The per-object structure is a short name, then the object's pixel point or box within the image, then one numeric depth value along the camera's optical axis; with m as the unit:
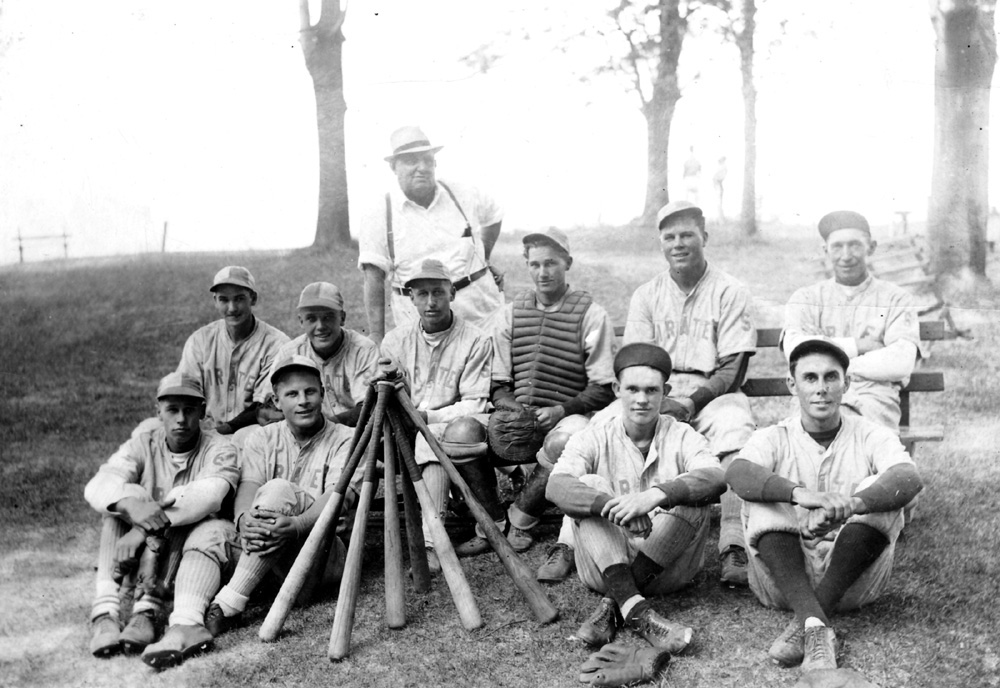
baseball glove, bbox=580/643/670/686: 3.11
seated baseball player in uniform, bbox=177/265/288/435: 5.04
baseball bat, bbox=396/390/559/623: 3.69
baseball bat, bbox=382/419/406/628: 3.71
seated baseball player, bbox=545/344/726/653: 3.39
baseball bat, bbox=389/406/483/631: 3.68
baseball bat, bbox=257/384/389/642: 3.65
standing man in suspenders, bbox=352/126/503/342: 5.18
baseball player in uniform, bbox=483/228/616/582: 4.61
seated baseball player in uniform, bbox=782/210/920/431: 4.40
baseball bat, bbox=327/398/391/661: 3.47
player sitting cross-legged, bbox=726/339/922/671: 3.16
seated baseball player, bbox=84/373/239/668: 3.61
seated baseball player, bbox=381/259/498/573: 4.42
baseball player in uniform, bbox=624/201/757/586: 4.38
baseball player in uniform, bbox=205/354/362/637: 3.79
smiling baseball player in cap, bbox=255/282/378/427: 4.71
